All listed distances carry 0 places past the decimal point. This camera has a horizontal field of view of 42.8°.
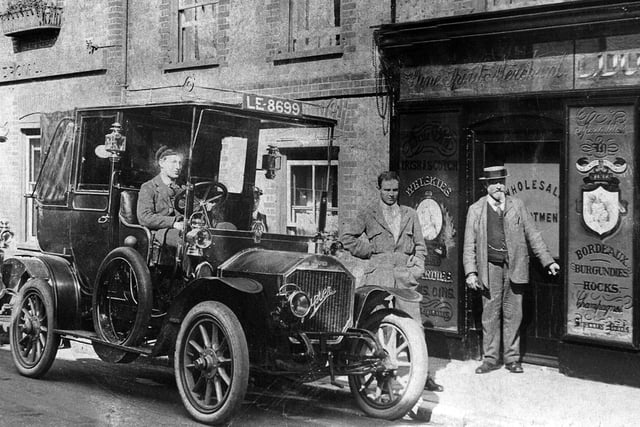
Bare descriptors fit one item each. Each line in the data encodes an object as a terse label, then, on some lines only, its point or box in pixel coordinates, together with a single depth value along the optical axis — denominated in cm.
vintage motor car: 627
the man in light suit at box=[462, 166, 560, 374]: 834
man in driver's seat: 703
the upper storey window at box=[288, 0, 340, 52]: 1044
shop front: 789
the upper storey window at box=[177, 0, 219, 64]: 1178
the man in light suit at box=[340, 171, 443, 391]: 736
